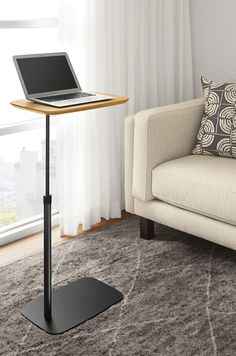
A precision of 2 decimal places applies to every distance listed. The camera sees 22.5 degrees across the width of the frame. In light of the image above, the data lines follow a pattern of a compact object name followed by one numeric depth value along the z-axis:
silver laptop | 2.37
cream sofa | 2.82
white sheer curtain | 3.26
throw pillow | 3.15
